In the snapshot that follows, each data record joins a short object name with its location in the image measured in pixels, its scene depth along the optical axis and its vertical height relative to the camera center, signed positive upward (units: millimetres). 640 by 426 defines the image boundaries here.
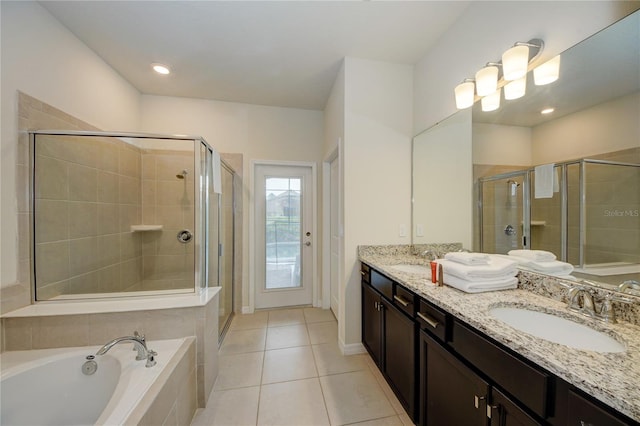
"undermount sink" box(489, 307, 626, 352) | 828 -485
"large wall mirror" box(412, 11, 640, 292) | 911 +254
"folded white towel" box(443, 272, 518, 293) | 1199 -388
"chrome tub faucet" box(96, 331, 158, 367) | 1278 -799
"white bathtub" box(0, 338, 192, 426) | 1196 -946
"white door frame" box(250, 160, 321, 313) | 2980 -197
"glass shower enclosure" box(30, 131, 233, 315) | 1642 -22
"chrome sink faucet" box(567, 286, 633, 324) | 875 -372
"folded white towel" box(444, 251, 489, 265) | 1301 -269
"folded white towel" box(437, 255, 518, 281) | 1217 -314
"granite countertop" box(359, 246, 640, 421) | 545 -424
